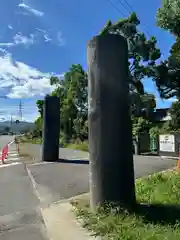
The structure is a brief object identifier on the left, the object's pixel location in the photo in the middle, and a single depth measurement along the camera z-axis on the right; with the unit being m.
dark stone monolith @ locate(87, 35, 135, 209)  3.55
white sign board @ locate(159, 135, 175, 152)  11.26
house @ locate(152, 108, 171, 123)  24.56
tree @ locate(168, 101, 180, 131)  18.11
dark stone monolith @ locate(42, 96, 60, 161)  9.79
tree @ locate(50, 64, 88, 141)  23.53
